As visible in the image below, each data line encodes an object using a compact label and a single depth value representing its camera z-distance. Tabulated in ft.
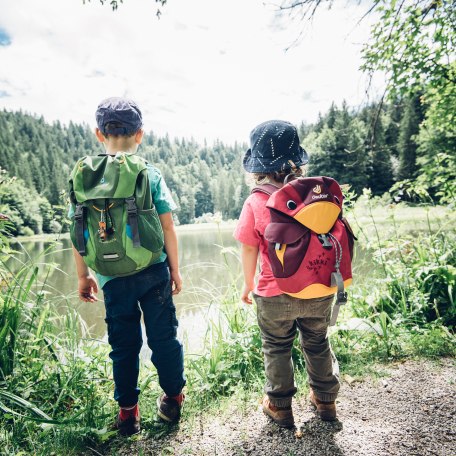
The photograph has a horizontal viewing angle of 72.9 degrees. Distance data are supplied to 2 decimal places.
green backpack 4.54
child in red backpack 4.97
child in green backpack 4.97
